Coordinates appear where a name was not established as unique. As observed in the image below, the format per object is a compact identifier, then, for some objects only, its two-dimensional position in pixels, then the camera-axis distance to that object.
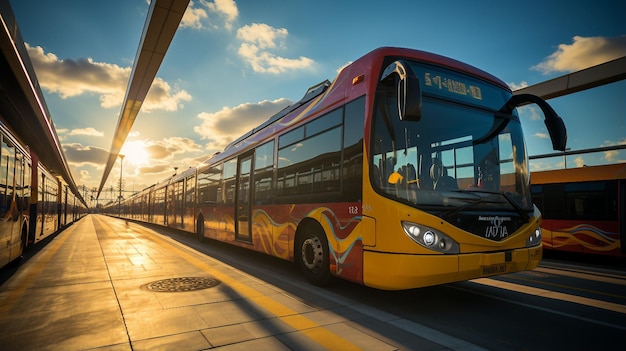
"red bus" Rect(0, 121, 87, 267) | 6.08
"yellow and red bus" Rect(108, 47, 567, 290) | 3.88
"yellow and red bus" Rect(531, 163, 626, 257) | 9.41
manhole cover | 5.08
